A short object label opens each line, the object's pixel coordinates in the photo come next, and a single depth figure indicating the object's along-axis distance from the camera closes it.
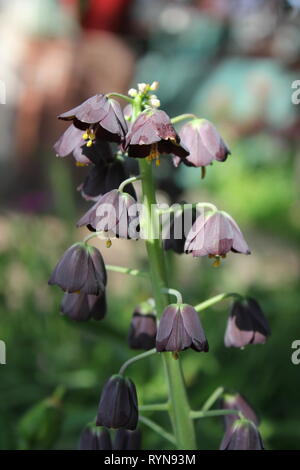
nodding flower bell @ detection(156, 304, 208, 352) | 0.44
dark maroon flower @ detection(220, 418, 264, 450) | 0.47
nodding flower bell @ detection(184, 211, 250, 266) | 0.45
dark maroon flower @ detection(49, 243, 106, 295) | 0.45
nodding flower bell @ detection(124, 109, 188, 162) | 0.44
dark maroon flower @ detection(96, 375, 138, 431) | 0.46
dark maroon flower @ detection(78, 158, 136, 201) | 0.47
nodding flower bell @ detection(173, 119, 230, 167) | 0.46
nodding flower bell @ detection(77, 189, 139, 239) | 0.44
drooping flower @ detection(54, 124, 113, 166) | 0.46
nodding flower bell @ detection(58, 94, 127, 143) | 0.44
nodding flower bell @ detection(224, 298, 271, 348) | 0.48
